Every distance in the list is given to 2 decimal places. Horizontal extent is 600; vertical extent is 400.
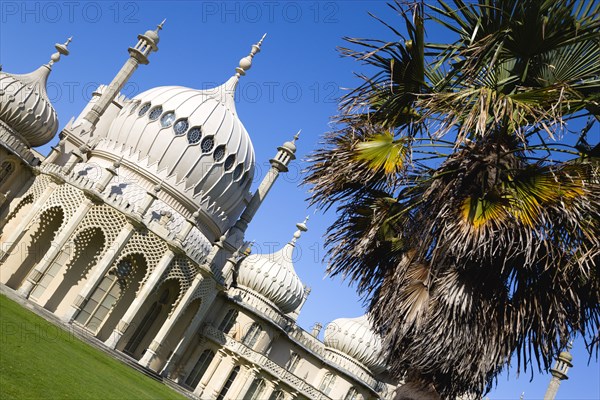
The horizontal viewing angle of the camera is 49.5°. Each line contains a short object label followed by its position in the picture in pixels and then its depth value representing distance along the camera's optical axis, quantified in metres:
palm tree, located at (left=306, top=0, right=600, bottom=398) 7.84
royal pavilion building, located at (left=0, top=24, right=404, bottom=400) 31.69
